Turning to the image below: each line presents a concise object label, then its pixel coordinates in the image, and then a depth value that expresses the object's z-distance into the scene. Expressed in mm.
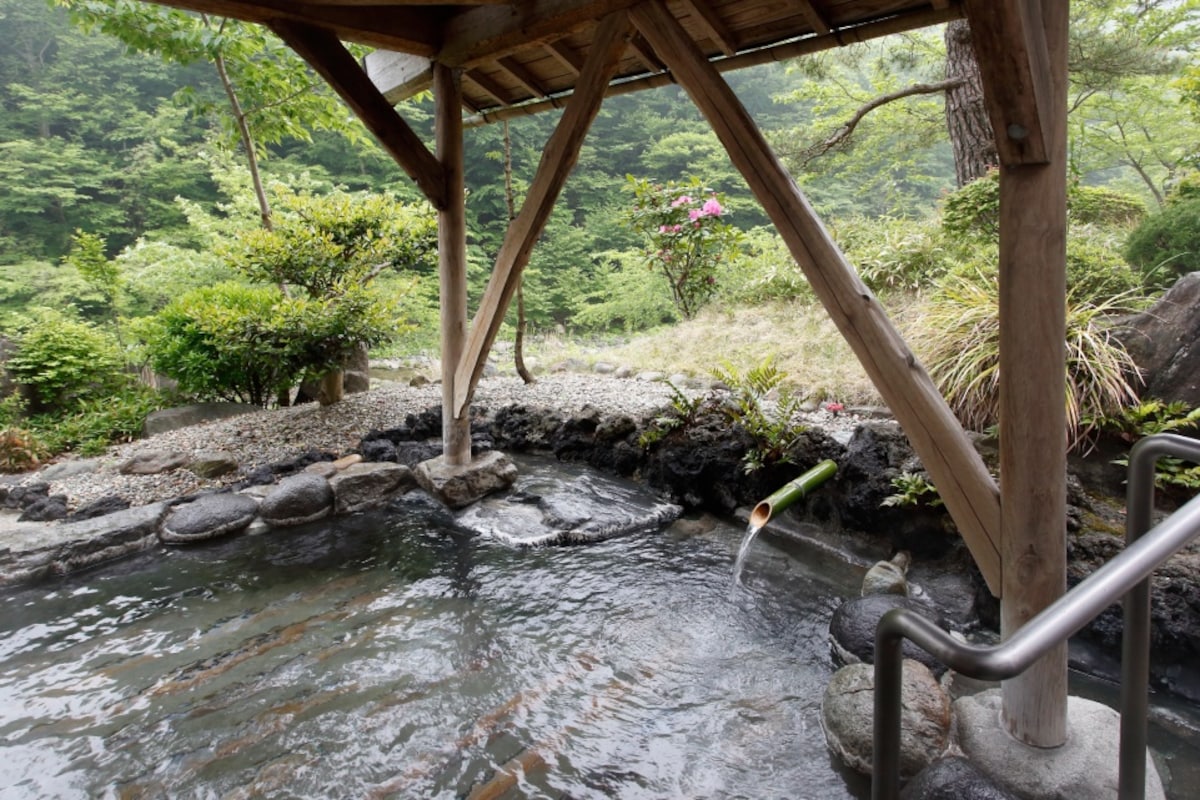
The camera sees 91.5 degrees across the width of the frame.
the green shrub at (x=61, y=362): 6150
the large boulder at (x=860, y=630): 2498
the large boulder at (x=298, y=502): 4137
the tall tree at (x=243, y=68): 4949
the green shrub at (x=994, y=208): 5551
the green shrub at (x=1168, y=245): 4270
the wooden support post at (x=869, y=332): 1860
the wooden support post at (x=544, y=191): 2875
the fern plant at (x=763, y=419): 3945
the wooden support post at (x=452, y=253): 3949
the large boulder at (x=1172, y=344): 2949
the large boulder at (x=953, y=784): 1691
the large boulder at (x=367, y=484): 4414
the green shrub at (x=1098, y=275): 4188
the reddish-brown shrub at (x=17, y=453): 5102
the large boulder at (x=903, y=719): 1957
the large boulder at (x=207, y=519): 3902
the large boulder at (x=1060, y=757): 1742
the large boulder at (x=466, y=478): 4438
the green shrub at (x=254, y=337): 5199
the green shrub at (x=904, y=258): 6543
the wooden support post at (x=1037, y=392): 1555
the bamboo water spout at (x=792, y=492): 3443
